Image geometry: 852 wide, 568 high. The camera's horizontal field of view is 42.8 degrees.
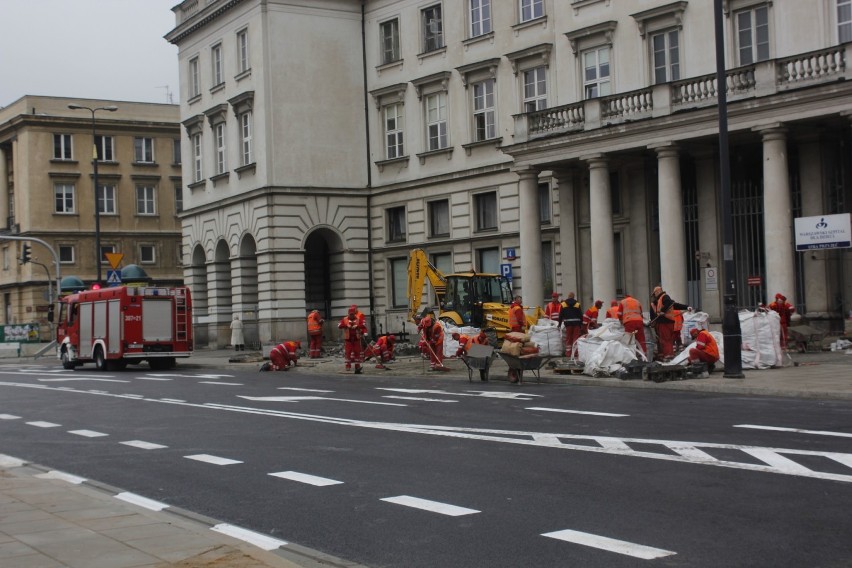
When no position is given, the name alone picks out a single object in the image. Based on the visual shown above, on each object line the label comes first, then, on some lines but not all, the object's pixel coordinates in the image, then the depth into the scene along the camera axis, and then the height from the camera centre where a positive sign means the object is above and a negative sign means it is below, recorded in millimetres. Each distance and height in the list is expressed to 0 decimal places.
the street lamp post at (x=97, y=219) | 45284 +4556
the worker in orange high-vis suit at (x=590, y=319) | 27961 -257
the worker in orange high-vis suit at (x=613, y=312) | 24411 -85
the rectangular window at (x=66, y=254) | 75188 +5196
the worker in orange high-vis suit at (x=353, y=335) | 27797 -454
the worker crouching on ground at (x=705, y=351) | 21531 -908
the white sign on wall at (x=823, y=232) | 24844 +1597
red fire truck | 33875 +9
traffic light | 49928 +3565
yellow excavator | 33594 +383
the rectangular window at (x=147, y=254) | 77938 +5158
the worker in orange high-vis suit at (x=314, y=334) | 34562 -470
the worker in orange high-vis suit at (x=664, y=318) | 23734 -252
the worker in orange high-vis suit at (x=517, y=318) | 26047 -144
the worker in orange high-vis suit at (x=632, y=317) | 23328 -196
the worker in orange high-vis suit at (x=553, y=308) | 29812 +70
